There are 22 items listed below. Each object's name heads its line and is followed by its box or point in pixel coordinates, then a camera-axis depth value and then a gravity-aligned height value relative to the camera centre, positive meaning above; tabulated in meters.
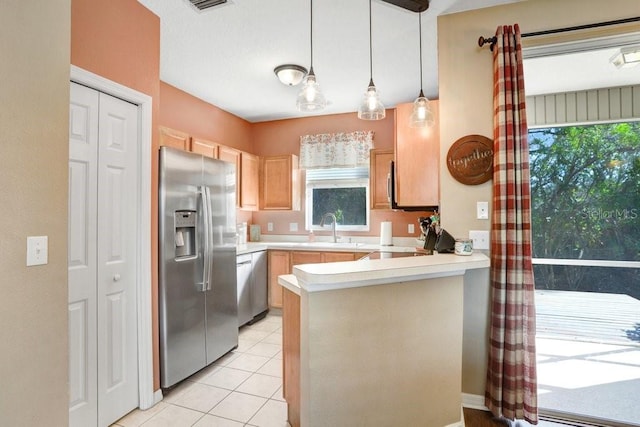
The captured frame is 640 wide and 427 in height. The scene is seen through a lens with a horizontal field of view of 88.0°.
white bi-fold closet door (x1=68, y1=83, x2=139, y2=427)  1.87 -0.23
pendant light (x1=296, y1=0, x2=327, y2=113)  1.98 +0.74
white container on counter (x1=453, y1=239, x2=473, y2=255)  1.91 -0.17
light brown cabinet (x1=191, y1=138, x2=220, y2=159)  3.55 +0.80
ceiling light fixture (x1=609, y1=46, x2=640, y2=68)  2.05 +1.02
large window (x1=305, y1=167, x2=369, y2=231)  4.55 +0.29
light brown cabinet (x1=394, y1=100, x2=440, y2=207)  2.78 +0.46
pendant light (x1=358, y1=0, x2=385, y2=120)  2.05 +0.71
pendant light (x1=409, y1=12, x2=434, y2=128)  2.13 +0.67
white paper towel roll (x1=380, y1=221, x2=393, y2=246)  4.06 -0.21
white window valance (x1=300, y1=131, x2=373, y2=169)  4.42 +0.93
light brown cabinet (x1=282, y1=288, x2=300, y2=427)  1.68 -0.73
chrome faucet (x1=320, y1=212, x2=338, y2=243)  4.45 -0.05
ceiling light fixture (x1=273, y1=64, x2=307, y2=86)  3.10 +1.38
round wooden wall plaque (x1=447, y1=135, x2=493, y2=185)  2.18 +0.38
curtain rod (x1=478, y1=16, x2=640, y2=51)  1.94 +1.15
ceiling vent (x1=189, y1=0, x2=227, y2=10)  2.15 +1.41
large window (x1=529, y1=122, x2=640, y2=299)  2.61 -0.01
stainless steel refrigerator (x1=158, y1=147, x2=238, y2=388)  2.38 -0.36
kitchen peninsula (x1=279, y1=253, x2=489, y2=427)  1.44 -0.59
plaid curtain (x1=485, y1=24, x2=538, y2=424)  1.98 -0.24
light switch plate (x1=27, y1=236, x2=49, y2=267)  1.25 -0.12
